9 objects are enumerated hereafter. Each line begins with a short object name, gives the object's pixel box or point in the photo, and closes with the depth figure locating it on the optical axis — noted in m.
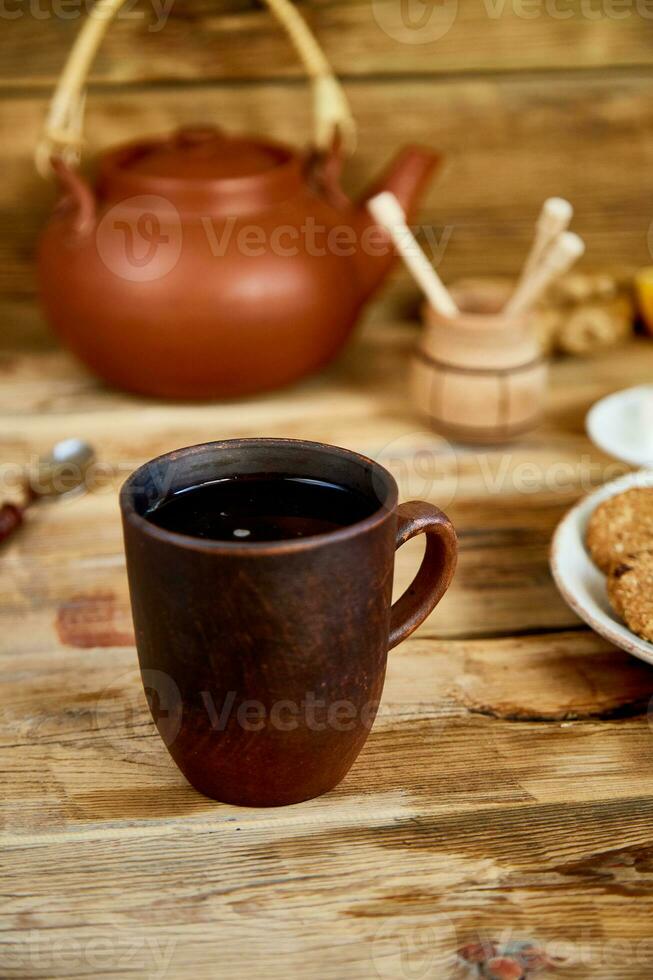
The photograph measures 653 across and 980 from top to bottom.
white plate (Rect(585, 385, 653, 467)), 1.04
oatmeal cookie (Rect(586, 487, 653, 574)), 0.92
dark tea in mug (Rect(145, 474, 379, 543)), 0.83
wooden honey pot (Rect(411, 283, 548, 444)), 1.06
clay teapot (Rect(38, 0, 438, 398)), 1.08
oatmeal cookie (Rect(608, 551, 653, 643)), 0.88
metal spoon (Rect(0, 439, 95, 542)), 1.01
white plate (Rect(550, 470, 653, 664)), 0.87
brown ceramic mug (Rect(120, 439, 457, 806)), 0.77
